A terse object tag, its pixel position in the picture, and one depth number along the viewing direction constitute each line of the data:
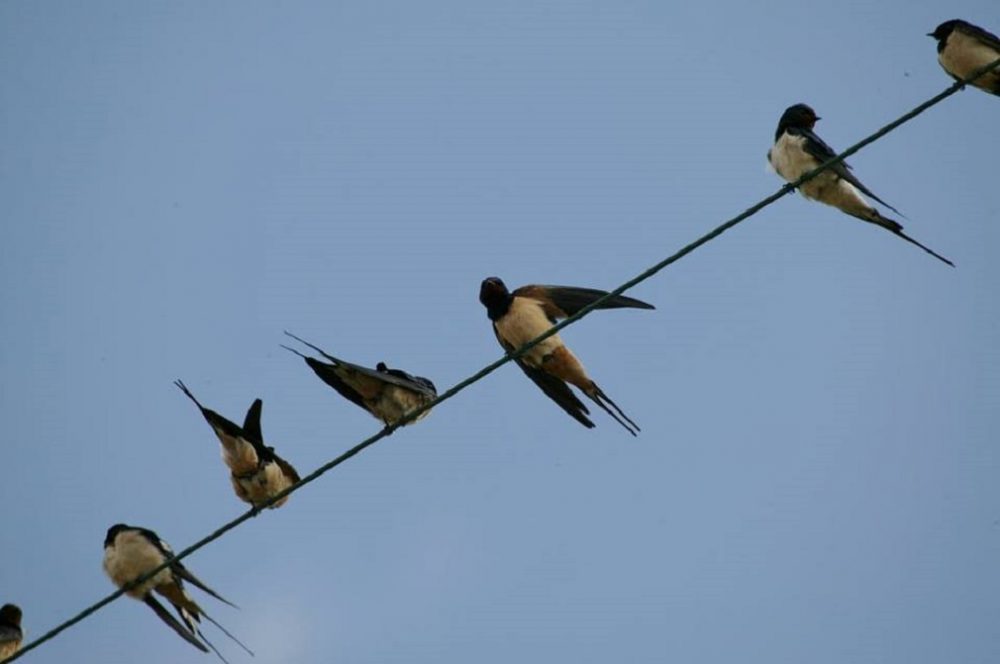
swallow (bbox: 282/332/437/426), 15.76
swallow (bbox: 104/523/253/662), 14.98
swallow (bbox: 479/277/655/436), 15.41
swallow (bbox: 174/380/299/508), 16.25
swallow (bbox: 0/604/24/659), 19.12
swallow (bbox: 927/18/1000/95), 16.80
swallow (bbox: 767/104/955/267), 15.63
